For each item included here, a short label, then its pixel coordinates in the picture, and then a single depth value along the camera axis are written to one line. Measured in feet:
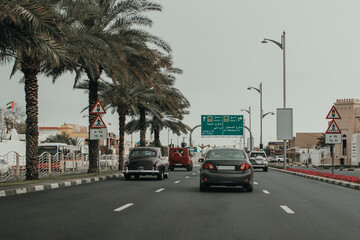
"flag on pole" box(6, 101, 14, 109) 220.84
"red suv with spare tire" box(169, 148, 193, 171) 139.23
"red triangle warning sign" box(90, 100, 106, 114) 81.87
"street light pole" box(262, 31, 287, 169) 127.47
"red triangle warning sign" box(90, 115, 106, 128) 83.10
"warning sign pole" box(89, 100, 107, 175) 82.02
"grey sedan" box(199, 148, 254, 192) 51.78
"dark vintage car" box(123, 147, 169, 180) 77.82
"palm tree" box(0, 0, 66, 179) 50.75
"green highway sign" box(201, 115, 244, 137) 192.54
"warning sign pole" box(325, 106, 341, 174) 81.76
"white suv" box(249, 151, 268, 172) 132.87
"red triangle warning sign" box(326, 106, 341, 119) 79.66
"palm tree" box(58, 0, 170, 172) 77.87
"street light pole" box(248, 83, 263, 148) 183.62
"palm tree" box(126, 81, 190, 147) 141.38
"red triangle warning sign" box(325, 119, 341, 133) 81.87
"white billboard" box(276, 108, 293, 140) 128.36
